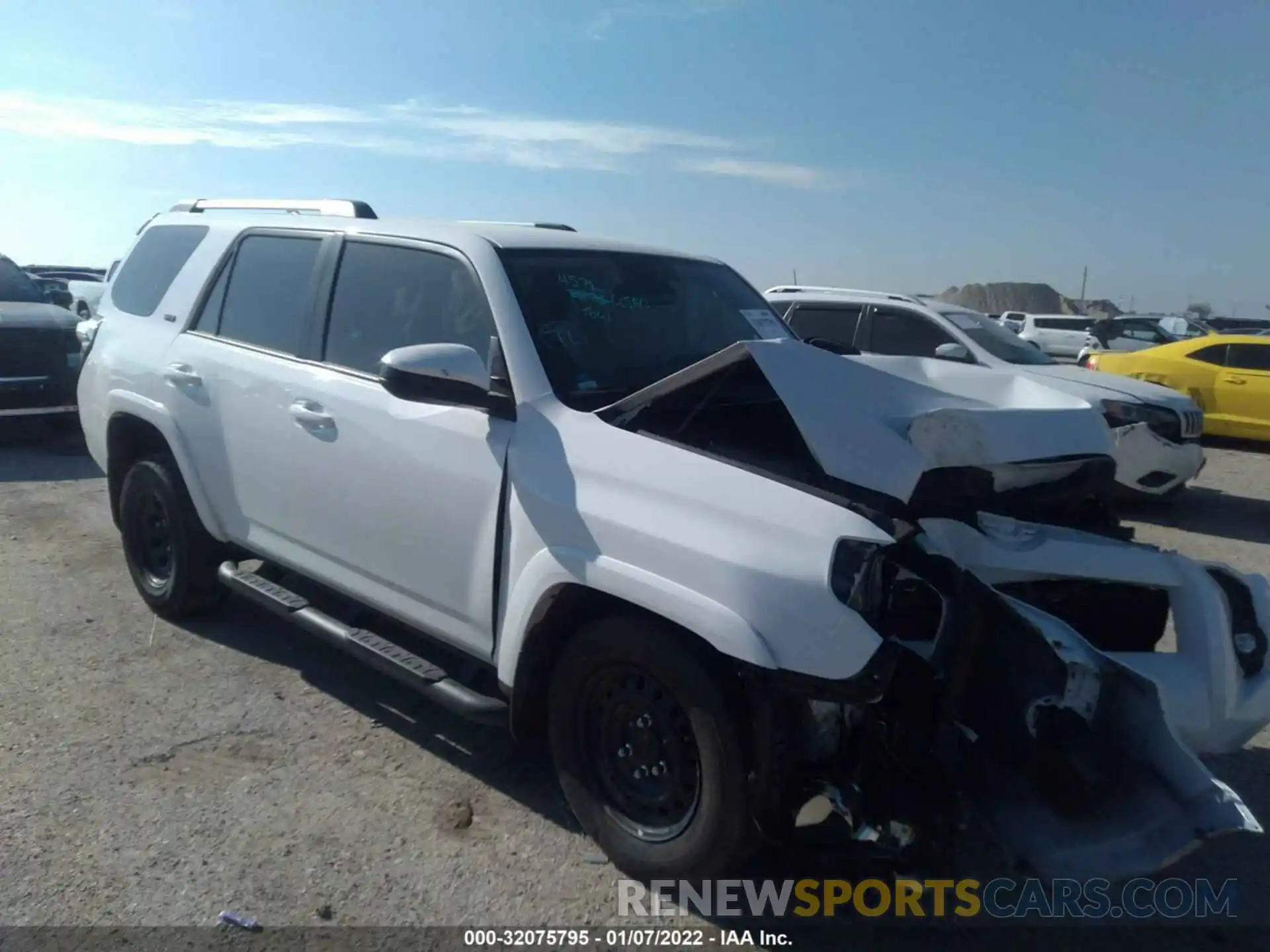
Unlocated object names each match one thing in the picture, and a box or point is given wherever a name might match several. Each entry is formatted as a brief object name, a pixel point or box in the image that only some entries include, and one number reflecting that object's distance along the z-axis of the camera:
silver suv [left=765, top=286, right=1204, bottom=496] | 8.70
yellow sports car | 11.61
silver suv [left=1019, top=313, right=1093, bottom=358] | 27.06
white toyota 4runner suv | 2.69
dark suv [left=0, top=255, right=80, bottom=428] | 10.35
